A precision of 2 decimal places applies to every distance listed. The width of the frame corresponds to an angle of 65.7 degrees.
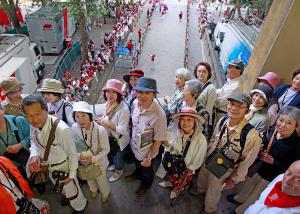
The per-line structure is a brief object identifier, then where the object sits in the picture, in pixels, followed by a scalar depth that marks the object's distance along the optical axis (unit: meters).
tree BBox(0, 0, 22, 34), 14.55
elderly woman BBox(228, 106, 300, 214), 2.71
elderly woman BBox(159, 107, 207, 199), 3.03
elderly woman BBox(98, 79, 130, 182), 3.22
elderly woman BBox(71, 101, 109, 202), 2.96
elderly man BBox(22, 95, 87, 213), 2.42
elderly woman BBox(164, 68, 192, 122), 3.89
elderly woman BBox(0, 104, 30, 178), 2.98
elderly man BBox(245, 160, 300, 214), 2.13
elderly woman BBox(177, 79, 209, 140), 3.39
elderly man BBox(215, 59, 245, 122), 4.01
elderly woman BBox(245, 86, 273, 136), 3.24
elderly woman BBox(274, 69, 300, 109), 3.65
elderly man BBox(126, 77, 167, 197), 3.00
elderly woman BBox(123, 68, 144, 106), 3.80
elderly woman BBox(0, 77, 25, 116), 3.54
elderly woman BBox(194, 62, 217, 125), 3.74
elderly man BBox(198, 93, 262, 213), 2.83
